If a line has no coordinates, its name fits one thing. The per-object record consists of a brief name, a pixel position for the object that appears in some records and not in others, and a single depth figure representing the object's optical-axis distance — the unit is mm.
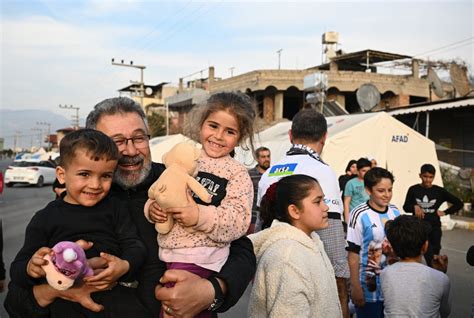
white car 23625
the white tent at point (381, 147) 11188
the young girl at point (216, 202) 1849
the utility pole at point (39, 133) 133625
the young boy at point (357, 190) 7590
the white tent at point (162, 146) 17781
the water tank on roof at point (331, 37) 35781
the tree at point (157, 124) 40531
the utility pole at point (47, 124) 119562
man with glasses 1786
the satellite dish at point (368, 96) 14617
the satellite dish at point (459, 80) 18277
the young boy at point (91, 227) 1811
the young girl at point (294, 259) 2309
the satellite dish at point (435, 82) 17455
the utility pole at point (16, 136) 133650
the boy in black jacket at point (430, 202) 5828
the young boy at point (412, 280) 3055
